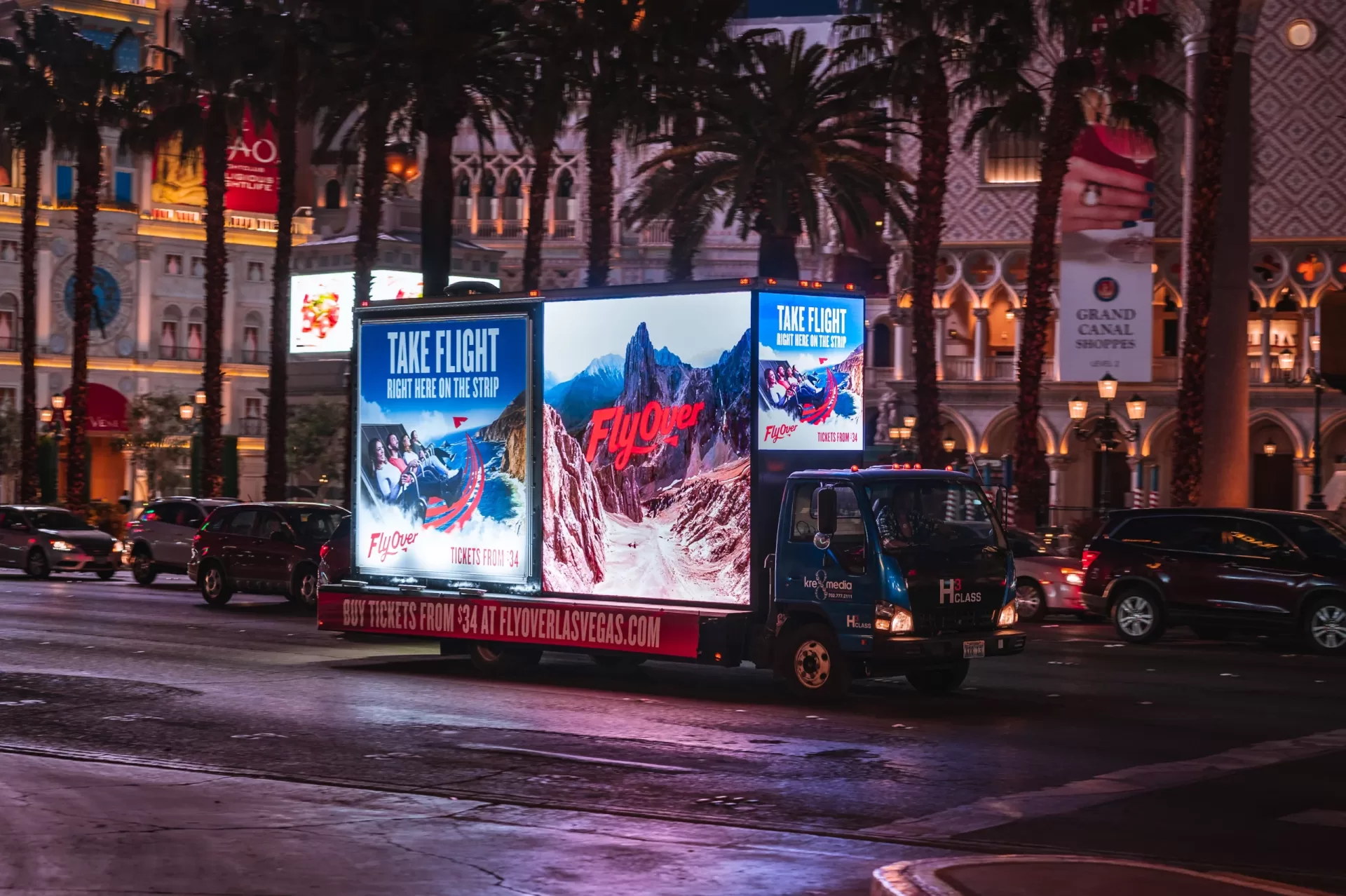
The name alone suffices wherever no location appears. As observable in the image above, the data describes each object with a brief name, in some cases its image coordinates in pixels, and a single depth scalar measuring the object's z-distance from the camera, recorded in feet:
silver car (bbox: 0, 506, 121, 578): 125.29
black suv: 73.92
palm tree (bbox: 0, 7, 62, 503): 174.60
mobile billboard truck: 53.98
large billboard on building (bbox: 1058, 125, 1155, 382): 206.59
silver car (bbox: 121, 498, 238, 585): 119.03
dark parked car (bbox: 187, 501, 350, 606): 96.12
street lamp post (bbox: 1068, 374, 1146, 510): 135.64
